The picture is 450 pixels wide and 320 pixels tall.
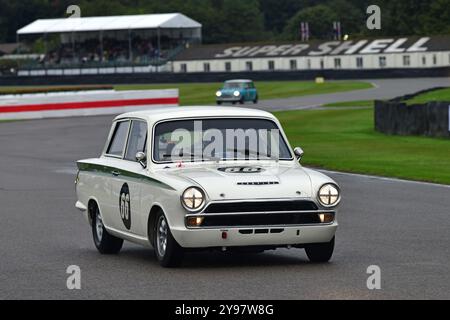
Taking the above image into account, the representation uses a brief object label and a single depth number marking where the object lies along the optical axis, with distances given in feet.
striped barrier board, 179.52
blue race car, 215.31
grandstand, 413.59
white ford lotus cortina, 36.50
